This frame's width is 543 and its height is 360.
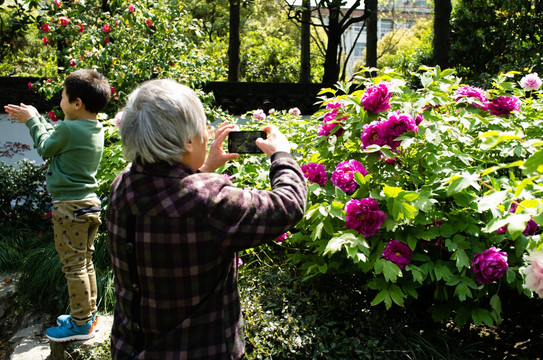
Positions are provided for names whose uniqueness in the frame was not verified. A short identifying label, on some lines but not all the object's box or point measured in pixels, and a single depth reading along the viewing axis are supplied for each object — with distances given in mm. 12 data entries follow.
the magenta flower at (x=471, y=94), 2924
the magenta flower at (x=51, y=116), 5053
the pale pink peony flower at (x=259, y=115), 4270
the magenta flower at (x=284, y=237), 3007
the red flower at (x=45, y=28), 4891
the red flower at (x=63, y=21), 4887
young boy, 3016
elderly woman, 1418
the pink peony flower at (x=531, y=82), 3129
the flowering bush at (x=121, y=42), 4914
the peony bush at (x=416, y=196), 2375
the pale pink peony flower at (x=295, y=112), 4658
